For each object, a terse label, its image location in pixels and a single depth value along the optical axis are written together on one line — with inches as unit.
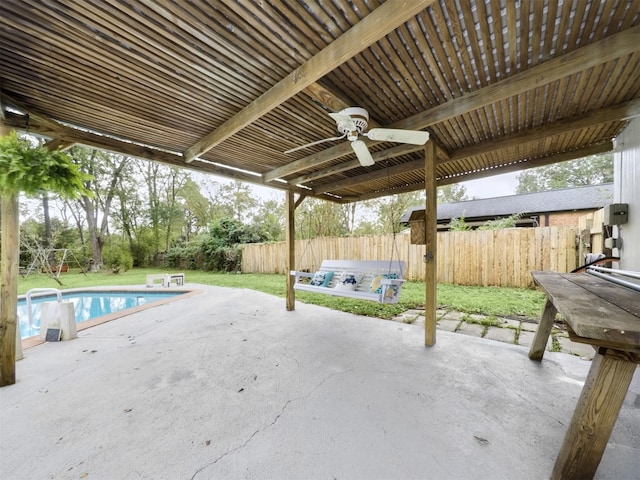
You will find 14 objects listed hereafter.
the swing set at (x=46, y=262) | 345.9
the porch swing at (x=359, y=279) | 128.2
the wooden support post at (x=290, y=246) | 179.2
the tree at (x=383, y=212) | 440.1
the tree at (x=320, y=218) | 413.1
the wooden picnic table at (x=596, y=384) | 39.7
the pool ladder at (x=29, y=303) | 123.7
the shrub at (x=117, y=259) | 464.1
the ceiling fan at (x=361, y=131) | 84.4
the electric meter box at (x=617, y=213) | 104.8
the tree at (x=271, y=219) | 516.0
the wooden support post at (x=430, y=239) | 113.2
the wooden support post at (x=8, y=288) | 82.9
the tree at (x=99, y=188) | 493.4
